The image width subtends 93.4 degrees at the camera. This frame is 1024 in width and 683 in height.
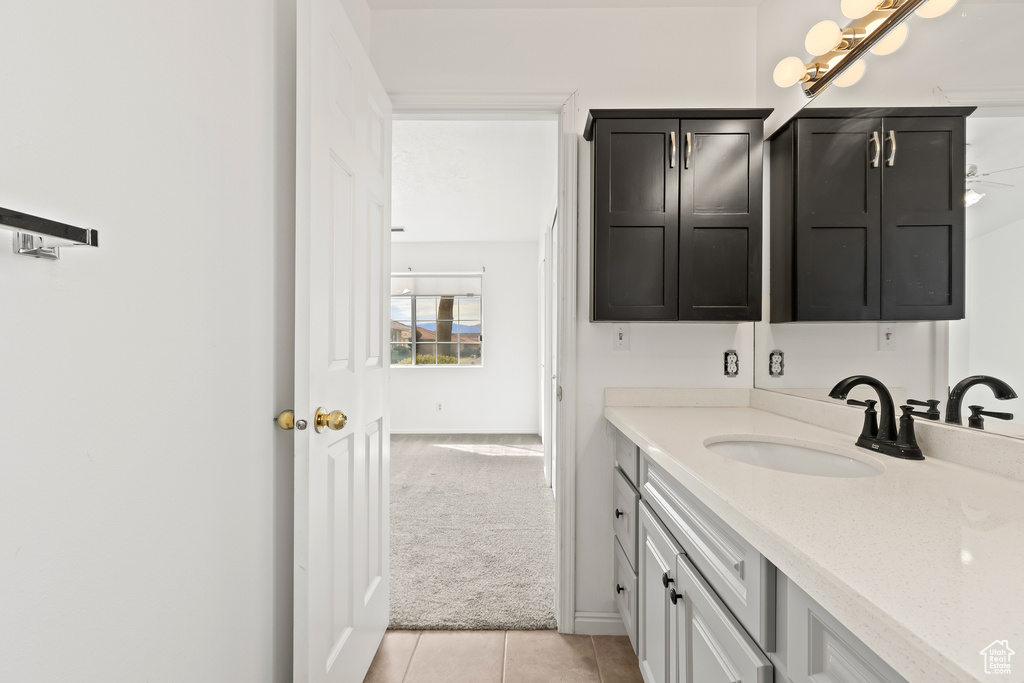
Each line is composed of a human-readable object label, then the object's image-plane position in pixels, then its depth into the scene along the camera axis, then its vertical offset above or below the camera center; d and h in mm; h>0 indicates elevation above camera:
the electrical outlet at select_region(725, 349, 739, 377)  1992 -87
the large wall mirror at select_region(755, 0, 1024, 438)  973 +302
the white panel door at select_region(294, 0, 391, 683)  1157 -19
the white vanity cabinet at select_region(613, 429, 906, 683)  682 -495
